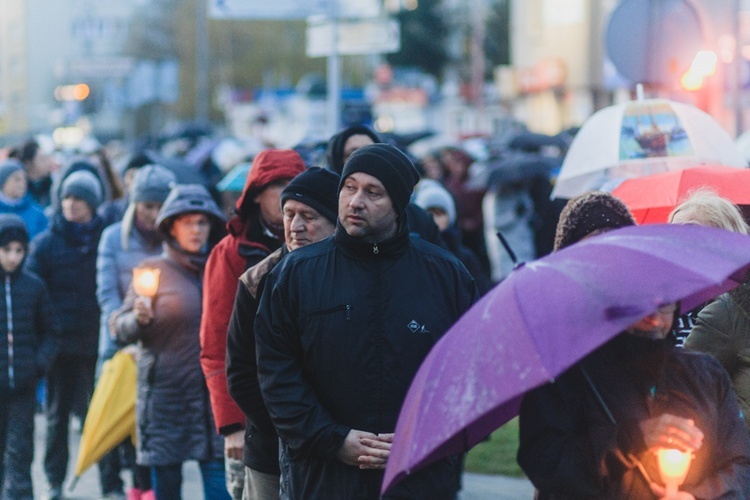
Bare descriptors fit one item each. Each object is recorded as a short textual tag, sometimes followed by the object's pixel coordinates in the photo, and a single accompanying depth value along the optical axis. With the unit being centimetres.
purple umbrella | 601
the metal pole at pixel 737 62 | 2445
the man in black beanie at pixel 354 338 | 805
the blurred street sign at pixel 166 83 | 8531
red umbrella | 1093
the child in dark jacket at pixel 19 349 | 1460
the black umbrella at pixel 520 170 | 2641
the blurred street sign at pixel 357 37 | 2270
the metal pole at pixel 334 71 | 2255
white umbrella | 1383
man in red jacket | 1051
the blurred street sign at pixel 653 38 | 1738
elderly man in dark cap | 914
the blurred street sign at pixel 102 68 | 6250
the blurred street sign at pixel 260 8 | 2197
